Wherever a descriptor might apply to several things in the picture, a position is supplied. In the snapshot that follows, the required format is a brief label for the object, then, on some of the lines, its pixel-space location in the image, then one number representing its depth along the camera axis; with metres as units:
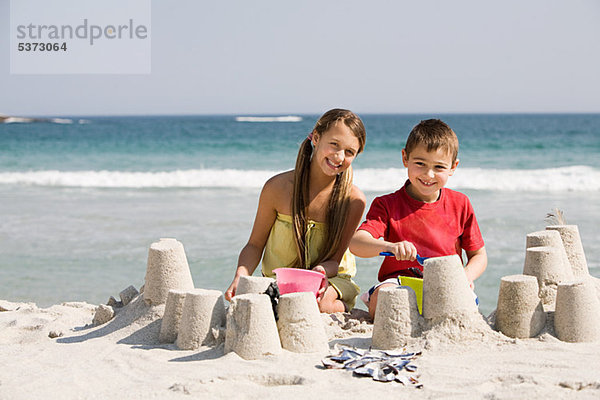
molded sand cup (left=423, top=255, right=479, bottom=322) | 2.94
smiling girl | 3.82
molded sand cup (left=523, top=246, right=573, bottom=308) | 3.28
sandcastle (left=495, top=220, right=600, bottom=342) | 3.03
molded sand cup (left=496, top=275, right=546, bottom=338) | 3.04
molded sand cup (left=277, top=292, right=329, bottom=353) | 2.95
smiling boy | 3.52
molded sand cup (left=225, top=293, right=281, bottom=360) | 2.85
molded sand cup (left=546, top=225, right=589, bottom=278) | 3.66
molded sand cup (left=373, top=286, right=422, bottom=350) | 2.96
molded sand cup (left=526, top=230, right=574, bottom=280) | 3.42
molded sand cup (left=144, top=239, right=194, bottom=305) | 3.35
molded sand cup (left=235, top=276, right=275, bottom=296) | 3.11
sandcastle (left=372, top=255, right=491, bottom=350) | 2.95
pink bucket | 3.27
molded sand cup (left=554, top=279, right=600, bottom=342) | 3.02
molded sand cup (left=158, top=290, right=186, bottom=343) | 3.16
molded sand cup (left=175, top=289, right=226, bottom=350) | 3.04
